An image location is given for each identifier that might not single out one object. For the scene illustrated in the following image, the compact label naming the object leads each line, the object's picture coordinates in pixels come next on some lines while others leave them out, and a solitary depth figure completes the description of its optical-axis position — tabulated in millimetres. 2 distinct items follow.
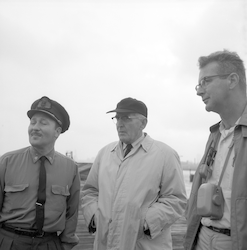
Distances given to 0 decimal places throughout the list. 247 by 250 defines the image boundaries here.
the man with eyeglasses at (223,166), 1801
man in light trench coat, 2508
